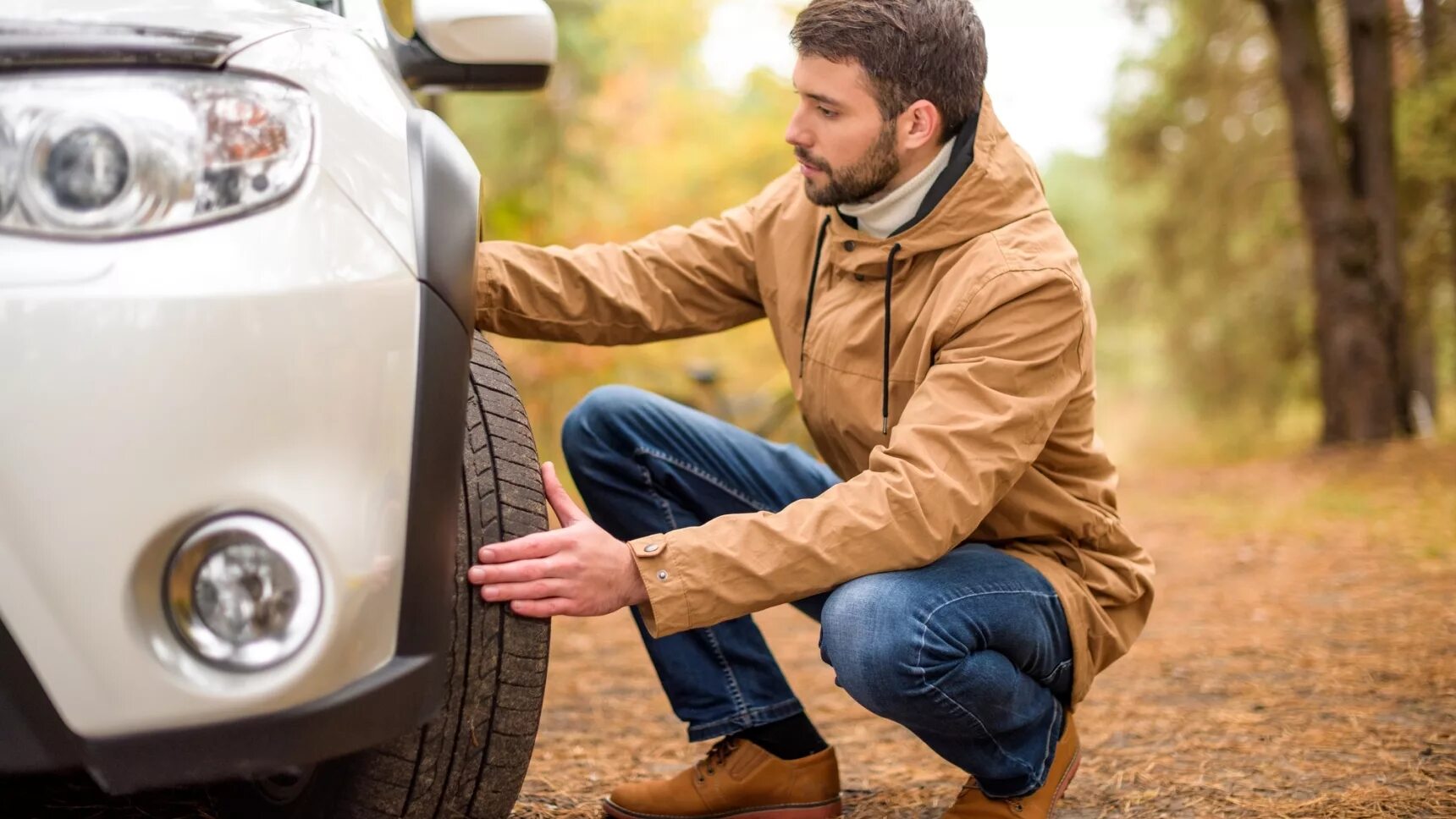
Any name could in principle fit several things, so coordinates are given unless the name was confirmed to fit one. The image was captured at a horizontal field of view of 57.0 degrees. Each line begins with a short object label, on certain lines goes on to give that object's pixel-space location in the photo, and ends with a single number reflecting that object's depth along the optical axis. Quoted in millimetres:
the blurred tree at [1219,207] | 12188
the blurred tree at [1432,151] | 9000
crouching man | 2053
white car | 1282
